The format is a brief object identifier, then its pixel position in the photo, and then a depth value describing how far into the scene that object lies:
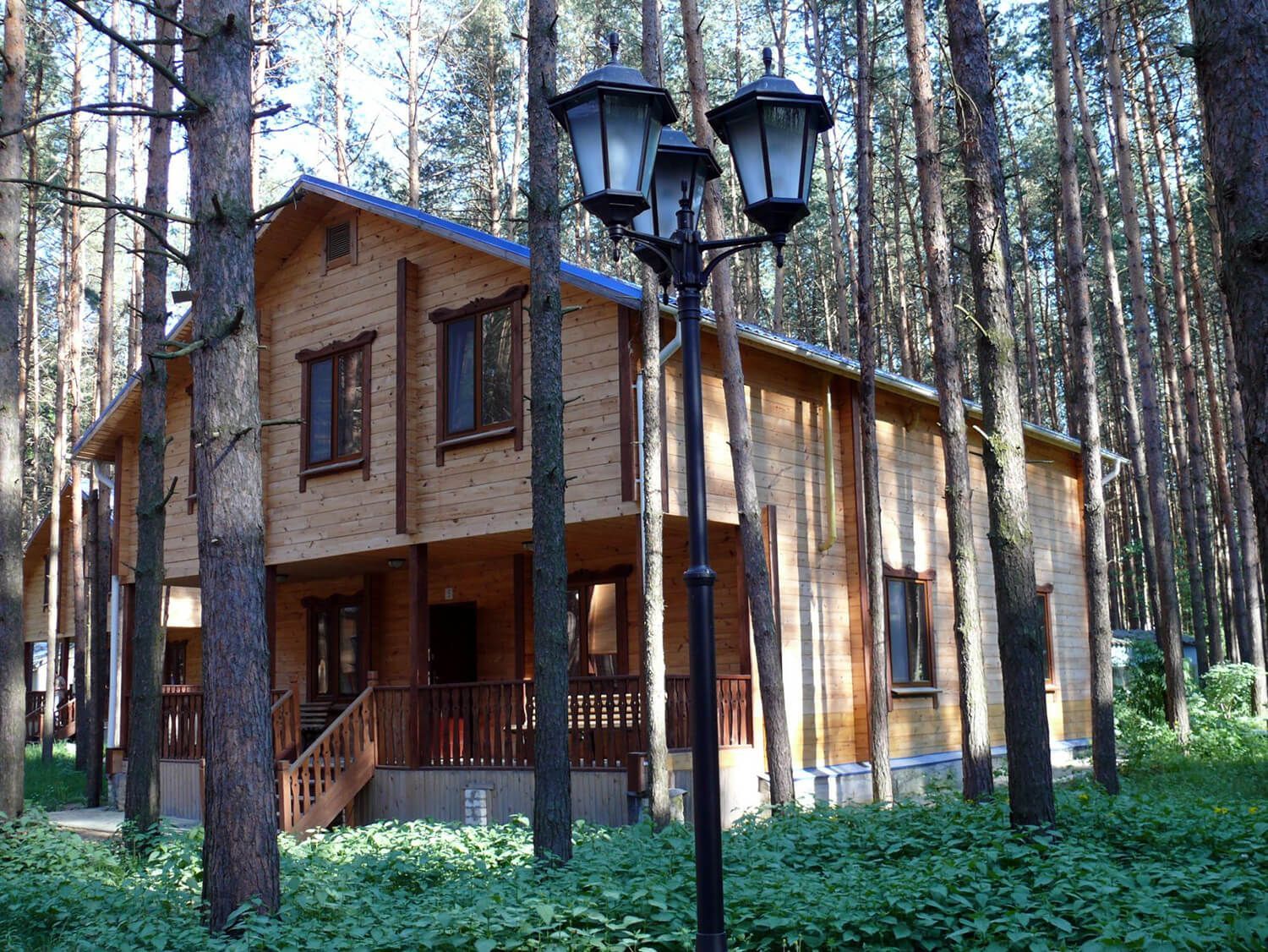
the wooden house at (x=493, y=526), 14.57
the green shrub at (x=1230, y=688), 22.12
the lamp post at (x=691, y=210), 5.36
